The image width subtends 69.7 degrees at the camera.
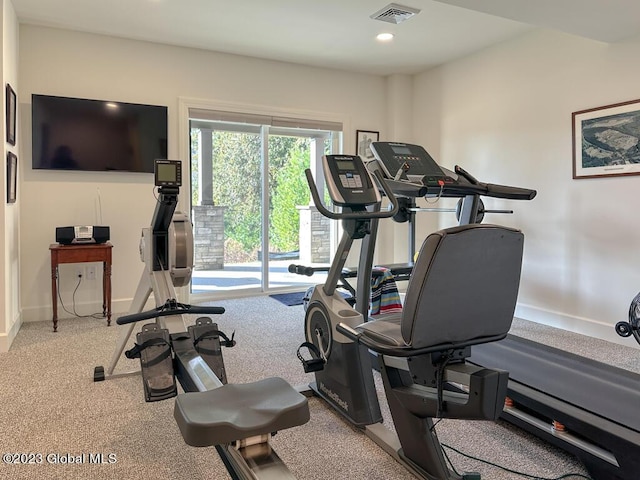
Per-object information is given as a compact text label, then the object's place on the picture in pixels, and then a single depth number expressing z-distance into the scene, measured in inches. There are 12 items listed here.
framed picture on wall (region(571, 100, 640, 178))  135.0
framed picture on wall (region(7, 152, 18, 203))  135.3
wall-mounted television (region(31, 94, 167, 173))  159.2
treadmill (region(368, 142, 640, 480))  67.0
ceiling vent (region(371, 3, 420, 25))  144.0
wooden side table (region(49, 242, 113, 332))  148.6
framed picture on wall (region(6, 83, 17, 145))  134.8
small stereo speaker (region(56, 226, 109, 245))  151.9
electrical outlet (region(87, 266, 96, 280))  169.3
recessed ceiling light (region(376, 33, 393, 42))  168.9
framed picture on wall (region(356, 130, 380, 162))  221.6
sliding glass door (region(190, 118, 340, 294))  197.5
